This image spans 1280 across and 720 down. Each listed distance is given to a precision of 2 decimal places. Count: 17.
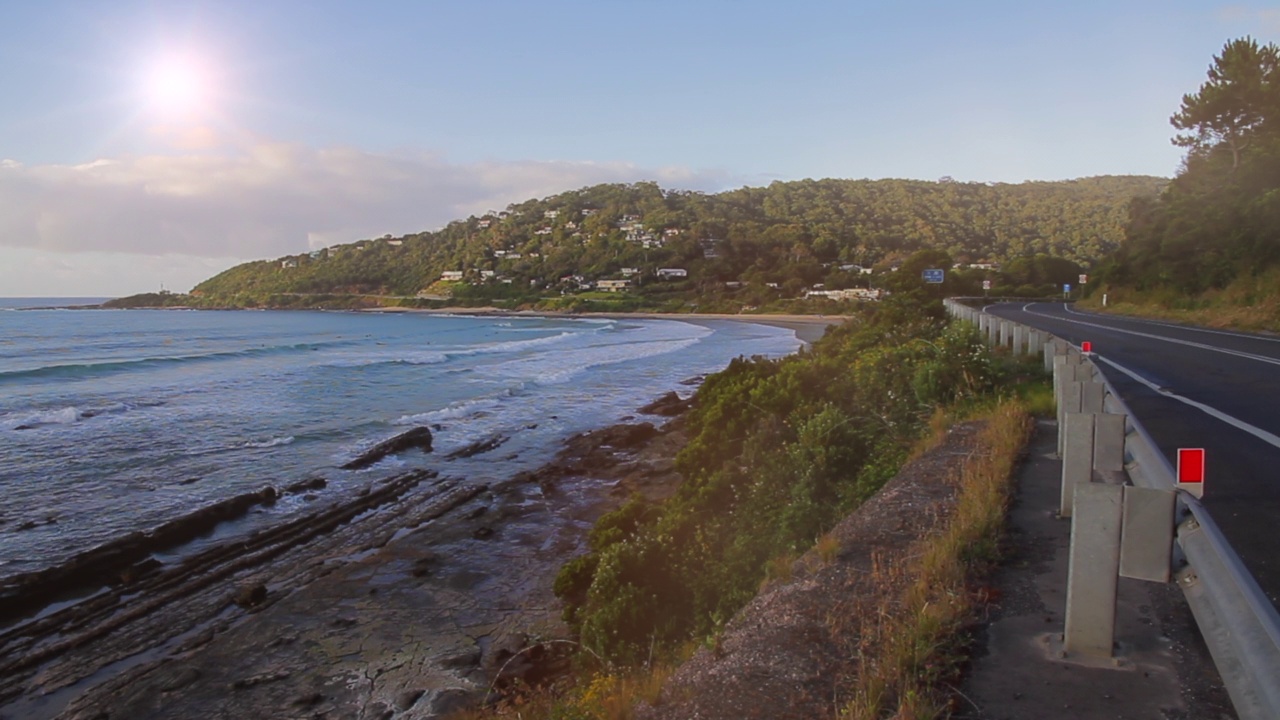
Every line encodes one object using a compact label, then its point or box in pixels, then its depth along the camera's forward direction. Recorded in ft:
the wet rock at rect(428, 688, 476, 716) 25.76
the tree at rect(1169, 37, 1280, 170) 107.76
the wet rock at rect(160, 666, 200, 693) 28.02
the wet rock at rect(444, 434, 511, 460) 64.36
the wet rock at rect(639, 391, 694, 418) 81.92
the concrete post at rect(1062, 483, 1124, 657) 11.05
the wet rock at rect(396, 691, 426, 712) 26.34
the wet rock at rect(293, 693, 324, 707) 26.84
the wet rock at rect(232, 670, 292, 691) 28.10
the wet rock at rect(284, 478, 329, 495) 52.61
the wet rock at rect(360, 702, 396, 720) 25.91
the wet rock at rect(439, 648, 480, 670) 29.19
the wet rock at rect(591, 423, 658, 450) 66.03
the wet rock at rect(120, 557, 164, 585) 37.24
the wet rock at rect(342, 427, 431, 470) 61.16
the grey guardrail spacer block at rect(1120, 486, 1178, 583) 10.65
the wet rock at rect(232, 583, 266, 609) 34.65
